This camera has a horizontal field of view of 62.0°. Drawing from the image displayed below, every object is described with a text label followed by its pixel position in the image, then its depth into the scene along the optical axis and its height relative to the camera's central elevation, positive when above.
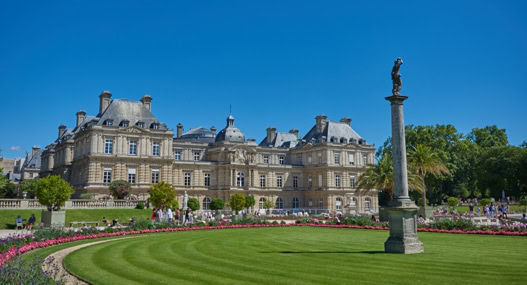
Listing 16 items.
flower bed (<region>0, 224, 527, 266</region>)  16.68 -1.94
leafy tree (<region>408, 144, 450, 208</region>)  41.03 +3.40
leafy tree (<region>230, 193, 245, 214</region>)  49.56 -0.48
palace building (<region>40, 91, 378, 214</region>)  55.94 +5.93
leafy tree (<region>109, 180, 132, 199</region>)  50.56 +1.21
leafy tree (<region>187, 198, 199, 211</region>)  54.59 -0.62
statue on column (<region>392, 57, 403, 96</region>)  18.62 +5.13
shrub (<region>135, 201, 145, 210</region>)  45.28 -0.68
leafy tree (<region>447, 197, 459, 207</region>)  57.47 -0.48
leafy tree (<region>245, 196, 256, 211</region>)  57.53 -0.31
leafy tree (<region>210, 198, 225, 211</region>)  55.47 -0.65
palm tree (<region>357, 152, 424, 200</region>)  39.09 +1.80
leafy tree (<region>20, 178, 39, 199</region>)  62.09 +1.84
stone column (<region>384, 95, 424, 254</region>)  16.53 -0.32
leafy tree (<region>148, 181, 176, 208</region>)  40.59 +0.39
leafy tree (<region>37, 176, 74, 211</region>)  33.47 +0.68
